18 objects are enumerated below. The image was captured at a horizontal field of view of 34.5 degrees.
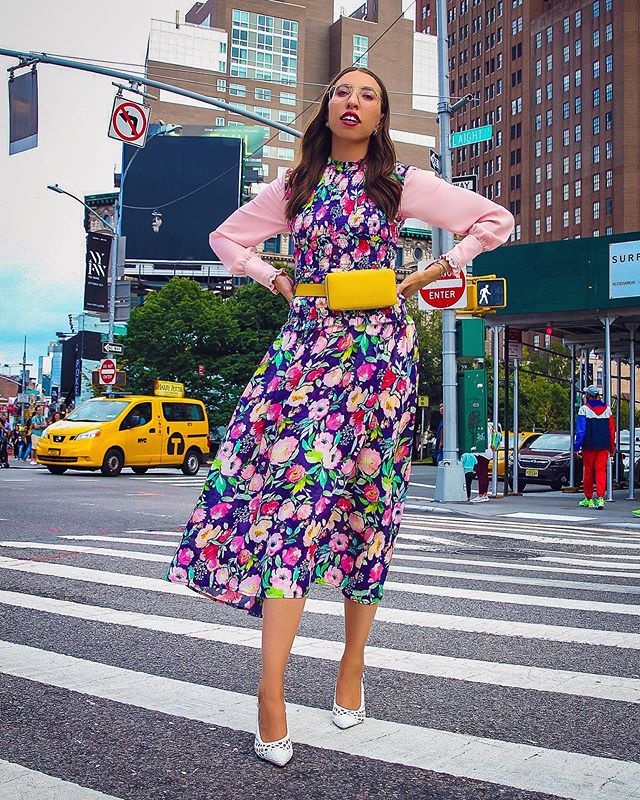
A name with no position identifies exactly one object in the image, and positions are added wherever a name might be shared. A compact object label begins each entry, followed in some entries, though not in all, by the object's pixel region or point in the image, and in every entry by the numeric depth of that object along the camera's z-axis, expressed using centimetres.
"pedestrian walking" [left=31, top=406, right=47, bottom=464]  3512
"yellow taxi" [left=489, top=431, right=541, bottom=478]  2699
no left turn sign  1784
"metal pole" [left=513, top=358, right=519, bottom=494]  1992
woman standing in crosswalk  288
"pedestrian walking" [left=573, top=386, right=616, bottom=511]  1605
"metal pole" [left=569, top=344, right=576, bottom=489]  2184
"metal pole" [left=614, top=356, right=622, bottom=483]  2437
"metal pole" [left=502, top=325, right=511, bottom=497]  1909
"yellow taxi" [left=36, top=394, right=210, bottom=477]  2302
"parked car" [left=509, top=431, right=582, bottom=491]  2500
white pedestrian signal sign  1680
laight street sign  1603
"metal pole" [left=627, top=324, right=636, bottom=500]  1875
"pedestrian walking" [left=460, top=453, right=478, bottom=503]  1781
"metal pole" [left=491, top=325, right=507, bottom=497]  1866
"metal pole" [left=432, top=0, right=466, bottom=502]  1608
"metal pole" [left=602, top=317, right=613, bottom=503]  1784
